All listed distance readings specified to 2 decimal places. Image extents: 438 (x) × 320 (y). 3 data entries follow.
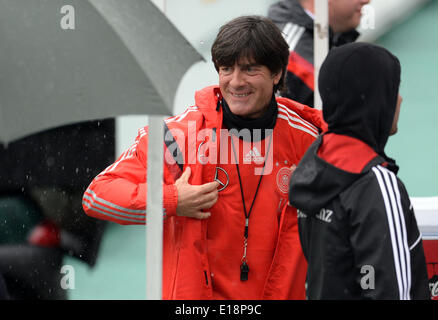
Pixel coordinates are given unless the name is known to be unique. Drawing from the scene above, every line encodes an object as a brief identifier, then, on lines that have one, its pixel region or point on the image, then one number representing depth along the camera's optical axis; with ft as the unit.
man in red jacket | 17.15
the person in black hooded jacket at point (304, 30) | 25.85
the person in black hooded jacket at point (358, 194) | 13.78
